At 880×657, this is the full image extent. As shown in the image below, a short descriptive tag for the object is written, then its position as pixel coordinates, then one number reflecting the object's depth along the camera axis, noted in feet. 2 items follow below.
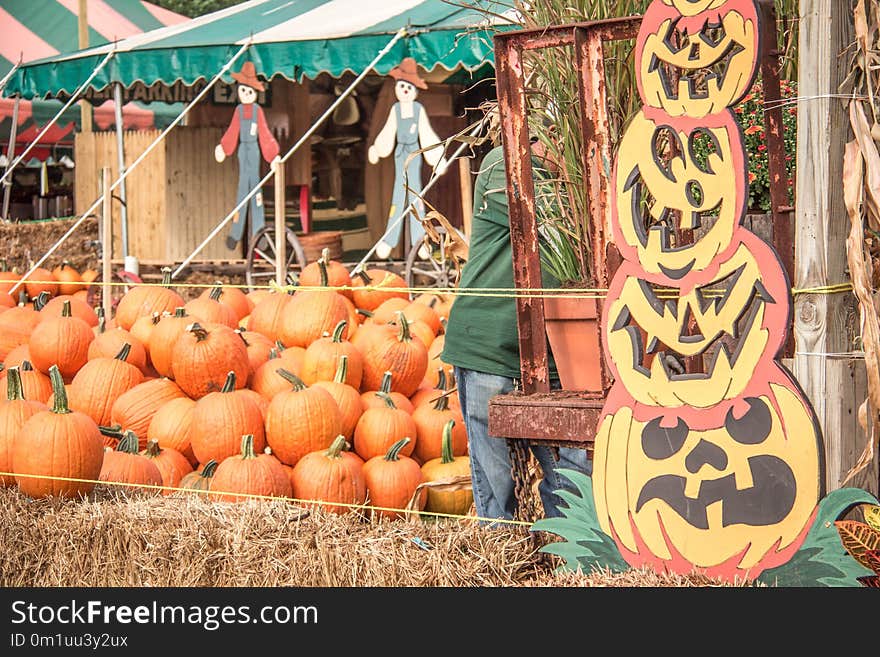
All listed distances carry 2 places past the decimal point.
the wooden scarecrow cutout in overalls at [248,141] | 38.45
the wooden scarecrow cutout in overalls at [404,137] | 35.81
